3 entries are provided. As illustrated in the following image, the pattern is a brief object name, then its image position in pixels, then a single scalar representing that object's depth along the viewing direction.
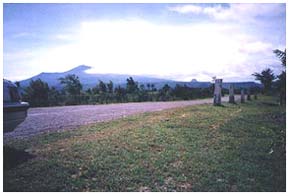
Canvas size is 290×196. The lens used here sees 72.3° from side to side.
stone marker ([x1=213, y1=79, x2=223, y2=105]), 9.09
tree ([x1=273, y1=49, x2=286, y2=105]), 5.13
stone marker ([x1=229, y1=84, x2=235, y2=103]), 10.70
